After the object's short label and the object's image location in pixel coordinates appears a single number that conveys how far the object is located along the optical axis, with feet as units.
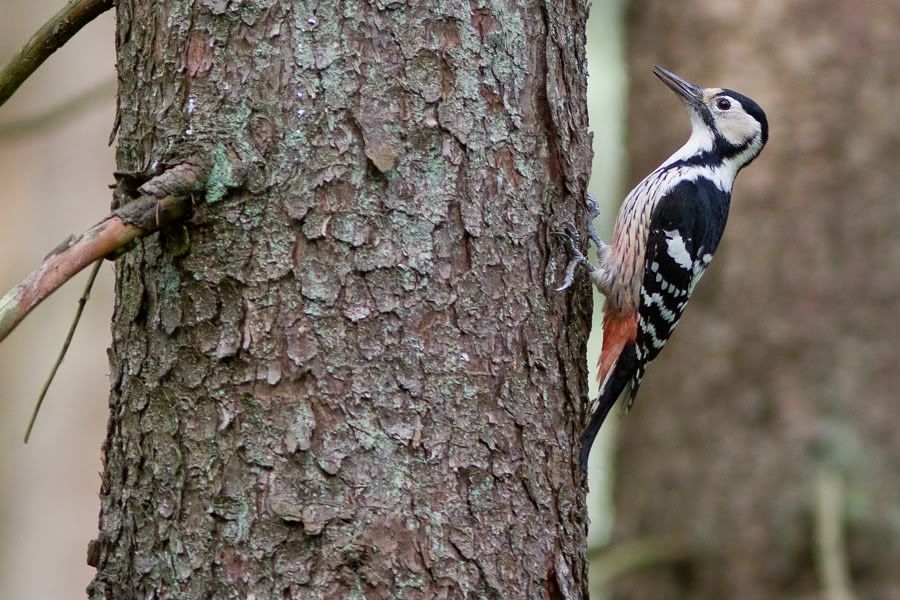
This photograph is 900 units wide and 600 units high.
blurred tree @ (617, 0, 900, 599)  38.40
